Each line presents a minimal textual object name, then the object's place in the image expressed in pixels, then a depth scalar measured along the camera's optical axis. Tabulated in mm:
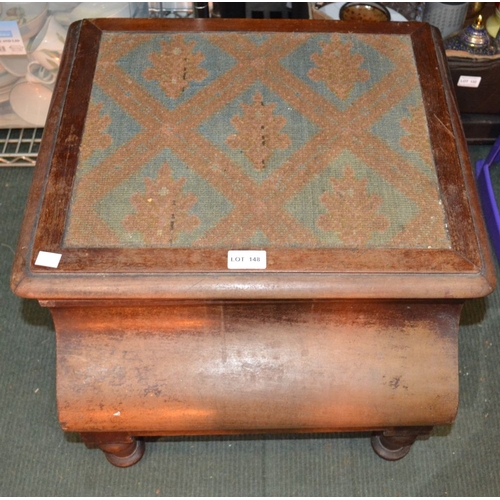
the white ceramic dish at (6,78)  1676
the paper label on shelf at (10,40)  1519
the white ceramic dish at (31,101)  1710
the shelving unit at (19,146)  1742
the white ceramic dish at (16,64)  1630
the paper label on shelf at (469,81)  1600
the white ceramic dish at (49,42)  1583
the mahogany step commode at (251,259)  976
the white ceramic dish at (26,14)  1562
